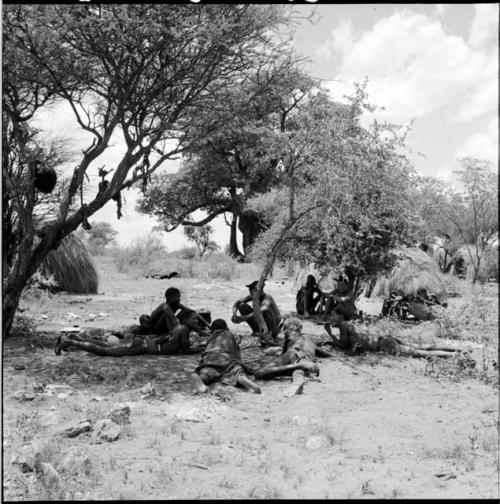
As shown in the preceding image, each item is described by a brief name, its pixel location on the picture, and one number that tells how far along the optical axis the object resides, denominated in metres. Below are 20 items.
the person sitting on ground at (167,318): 8.05
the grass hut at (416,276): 13.60
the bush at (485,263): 16.31
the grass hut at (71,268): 14.93
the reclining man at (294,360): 6.71
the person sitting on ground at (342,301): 9.52
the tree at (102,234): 39.87
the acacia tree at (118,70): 6.95
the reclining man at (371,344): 8.10
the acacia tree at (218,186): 23.27
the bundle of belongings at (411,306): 11.86
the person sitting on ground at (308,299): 11.81
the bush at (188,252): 36.12
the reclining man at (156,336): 7.51
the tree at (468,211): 17.36
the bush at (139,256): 23.58
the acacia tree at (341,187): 8.70
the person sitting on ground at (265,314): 8.77
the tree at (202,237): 39.03
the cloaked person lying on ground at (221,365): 6.25
